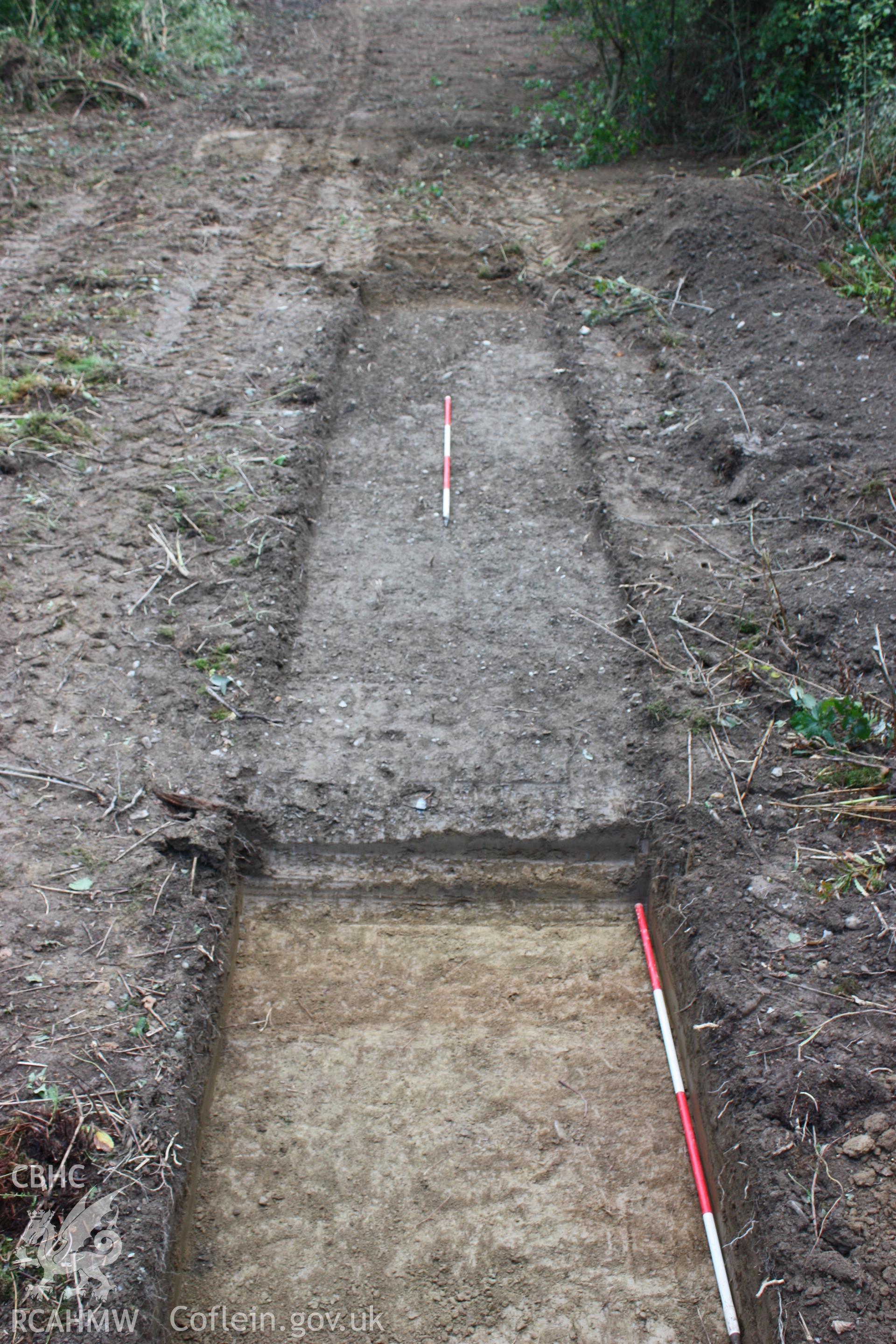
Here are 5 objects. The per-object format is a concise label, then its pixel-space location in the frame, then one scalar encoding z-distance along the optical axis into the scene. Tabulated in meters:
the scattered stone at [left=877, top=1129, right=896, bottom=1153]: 2.25
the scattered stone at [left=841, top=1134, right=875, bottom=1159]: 2.26
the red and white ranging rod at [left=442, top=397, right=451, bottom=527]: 4.59
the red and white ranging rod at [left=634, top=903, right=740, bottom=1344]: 2.29
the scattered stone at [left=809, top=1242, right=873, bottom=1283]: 2.08
